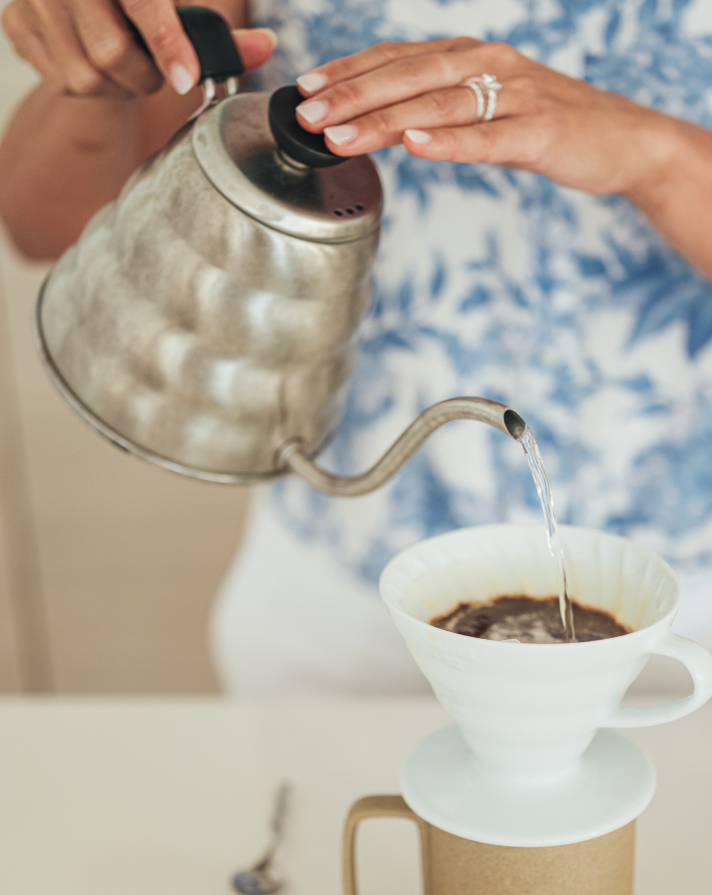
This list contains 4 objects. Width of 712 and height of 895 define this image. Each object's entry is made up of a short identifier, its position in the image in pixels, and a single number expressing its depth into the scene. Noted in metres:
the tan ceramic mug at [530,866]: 0.40
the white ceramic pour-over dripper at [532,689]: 0.37
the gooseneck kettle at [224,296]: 0.48
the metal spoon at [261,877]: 0.54
